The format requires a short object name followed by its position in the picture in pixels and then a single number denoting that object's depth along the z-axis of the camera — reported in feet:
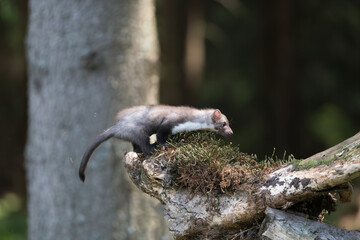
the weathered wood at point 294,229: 23.89
